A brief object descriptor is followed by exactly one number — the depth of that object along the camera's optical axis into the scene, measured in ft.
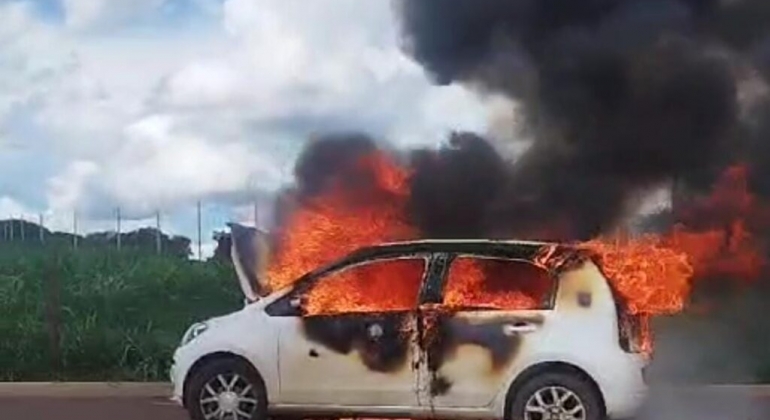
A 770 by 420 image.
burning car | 34.17
